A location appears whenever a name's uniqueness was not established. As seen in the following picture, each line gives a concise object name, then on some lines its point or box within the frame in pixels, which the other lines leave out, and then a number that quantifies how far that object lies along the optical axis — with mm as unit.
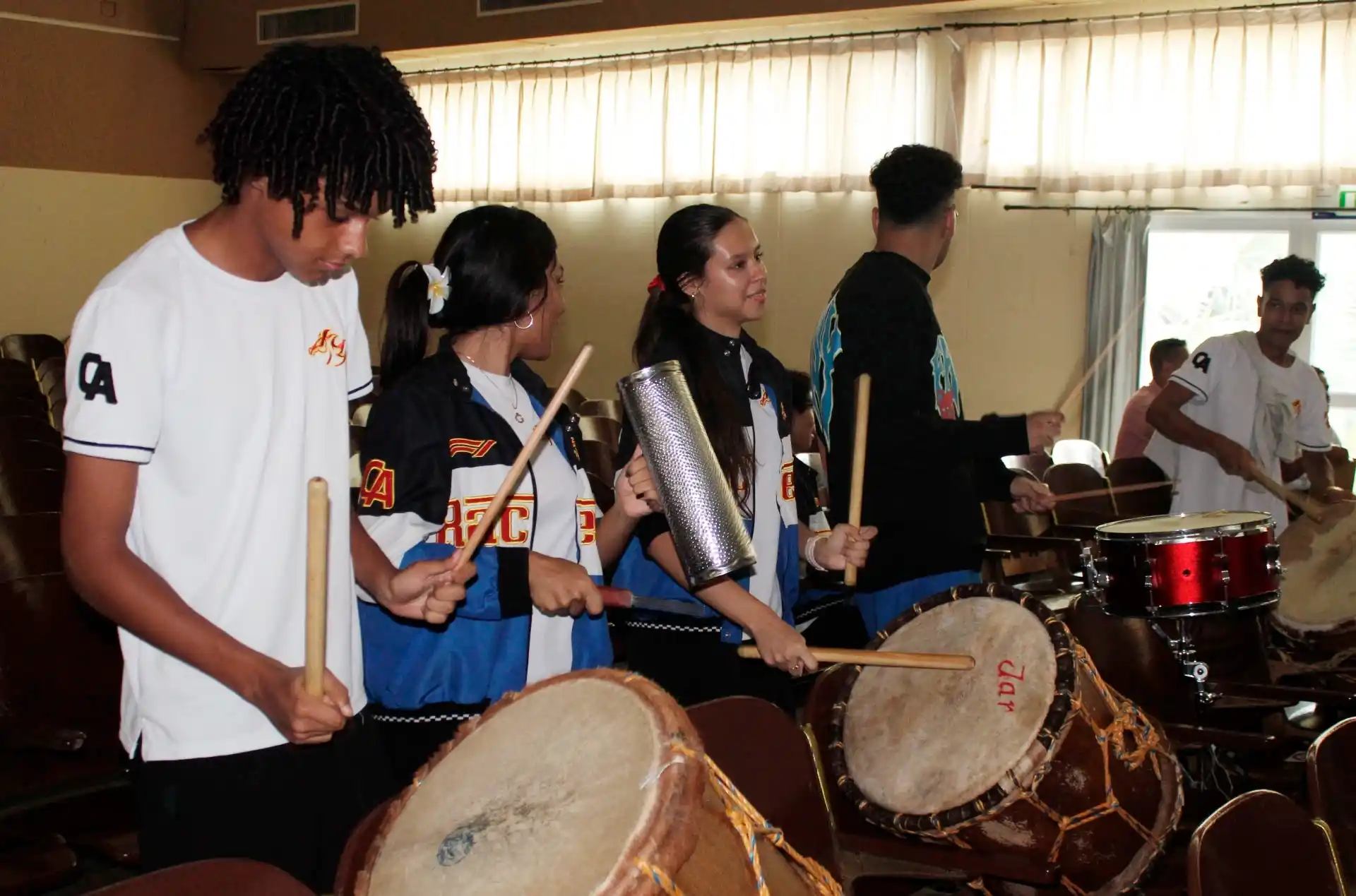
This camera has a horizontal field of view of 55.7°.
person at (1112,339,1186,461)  6184
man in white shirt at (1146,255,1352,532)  4484
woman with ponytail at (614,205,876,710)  2391
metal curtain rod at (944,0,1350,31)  6523
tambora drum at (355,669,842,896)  1164
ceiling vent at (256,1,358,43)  8938
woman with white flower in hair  1899
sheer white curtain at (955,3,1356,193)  6543
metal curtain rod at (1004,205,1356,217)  6727
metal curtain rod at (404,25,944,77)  7481
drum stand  3008
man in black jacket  2748
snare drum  3090
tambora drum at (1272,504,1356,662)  3887
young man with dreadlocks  1409
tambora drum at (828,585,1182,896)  2020
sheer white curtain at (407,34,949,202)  7566
